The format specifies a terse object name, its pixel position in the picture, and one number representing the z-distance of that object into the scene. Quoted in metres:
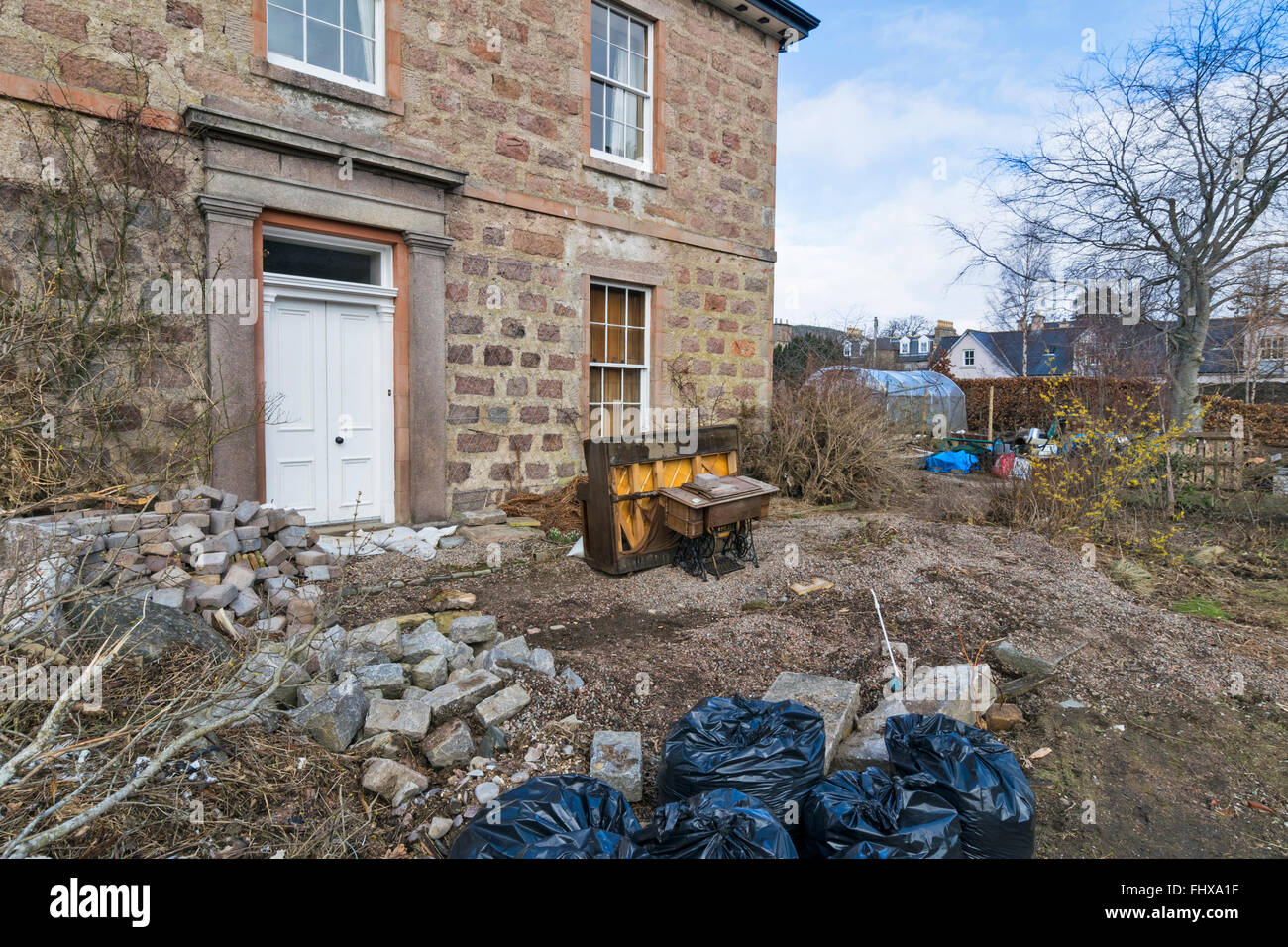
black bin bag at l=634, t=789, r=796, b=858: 2.04
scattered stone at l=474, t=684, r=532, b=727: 3.64
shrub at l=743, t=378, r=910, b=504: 9.95
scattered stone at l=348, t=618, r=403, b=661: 4.23
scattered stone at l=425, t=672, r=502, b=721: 3.67
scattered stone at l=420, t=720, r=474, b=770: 3.31
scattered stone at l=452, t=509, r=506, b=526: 7.88
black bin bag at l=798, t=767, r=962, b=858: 2.25
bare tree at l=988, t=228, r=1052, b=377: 29.61
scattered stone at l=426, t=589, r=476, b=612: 5.42
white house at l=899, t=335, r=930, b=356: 54.34
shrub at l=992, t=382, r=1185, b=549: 7.72
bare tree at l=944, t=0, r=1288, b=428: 17.52
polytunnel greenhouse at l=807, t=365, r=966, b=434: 19.36
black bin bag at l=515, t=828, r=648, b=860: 2.03
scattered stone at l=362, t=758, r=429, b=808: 3.01
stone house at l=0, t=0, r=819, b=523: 6.21
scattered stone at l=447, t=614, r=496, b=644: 4.71
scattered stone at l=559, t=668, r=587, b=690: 4.14
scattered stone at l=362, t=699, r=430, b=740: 3.45
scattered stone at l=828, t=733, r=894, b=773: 3.38
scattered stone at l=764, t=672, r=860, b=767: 3.52
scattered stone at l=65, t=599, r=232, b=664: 3.61
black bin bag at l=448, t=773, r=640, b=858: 2.07
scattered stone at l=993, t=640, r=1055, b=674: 4.58
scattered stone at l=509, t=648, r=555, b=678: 4.26
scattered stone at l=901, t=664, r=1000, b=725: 3.84
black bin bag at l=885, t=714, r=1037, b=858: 2.55
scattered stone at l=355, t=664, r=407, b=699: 3.83
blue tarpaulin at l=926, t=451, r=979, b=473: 14.89
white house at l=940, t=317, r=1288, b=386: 14.94
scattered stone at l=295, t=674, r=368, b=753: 3.29
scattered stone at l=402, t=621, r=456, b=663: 4.27
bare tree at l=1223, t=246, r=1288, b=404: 11.46
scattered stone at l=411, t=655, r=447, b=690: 4.00
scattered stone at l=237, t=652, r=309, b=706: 3.43
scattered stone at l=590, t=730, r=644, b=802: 3.13
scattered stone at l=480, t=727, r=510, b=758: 3.45
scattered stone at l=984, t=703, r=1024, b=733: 4.01
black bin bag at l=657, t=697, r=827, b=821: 2.72
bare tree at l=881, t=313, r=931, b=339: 49.12
